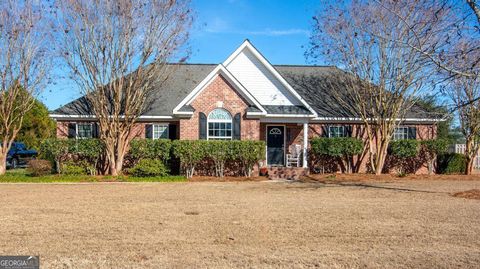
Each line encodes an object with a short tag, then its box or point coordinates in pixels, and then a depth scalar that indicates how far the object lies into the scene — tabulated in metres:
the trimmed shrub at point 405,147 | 20.92
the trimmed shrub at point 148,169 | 18.16
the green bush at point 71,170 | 18.67
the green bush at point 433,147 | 21.28
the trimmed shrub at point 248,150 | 18.56
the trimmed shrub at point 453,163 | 21.81
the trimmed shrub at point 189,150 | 18.31
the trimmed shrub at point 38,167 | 18.17
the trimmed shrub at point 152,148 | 18.85
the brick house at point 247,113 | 19.17
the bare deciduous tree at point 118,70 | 17.88
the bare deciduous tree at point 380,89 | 19.05
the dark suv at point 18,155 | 26.82
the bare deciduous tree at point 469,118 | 20.88
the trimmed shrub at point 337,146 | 20.55
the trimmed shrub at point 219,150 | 18.50
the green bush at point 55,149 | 19.09
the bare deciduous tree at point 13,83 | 19.02
